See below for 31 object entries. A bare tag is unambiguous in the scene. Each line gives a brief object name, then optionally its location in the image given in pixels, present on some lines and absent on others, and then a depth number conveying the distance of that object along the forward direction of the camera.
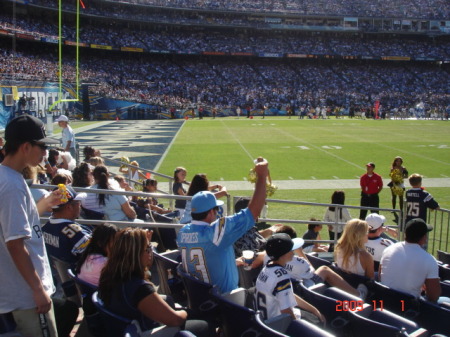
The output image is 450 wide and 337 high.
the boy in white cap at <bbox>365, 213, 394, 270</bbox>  5.32
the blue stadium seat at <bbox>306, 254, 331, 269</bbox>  4.97
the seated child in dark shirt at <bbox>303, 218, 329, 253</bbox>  7.19
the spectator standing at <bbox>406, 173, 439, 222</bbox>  8.19
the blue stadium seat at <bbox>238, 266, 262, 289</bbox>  4.79
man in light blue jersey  3.68
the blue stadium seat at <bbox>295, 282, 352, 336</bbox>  3.62
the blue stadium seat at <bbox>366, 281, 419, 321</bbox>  3.99
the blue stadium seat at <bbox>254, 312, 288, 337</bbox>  2.91
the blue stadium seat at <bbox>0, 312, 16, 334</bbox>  2.91
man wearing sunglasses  2.63
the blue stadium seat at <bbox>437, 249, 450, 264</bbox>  6.10
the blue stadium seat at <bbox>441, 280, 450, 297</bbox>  4.59
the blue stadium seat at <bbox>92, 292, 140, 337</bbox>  3.11
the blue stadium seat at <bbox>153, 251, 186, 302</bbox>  4.50
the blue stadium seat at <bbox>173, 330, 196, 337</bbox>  2.86
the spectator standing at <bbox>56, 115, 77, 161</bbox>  10.82
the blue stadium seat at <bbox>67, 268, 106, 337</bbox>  3.48
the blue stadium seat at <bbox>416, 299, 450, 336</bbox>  3.79
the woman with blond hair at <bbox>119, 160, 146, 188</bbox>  11.02
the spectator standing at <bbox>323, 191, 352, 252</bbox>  8.33
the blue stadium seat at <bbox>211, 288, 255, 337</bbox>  3.26
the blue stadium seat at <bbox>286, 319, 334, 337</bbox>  3.05
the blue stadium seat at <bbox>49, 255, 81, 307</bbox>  4.08
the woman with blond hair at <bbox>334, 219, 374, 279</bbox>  4.64
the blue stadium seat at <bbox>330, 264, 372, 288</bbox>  4.46
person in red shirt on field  10.70
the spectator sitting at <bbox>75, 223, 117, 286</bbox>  3.76
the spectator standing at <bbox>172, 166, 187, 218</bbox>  8.34
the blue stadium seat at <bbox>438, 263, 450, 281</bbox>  5.25
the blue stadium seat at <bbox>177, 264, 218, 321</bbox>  3.65
